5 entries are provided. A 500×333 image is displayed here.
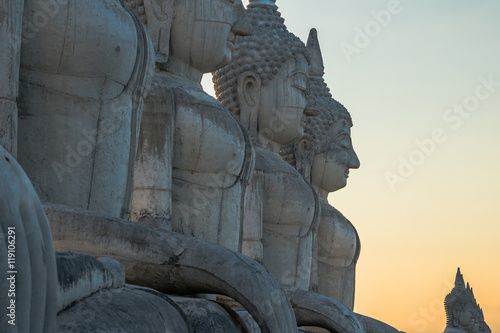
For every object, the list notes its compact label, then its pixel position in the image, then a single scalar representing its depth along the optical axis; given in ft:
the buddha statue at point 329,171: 53.57
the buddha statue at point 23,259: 13.00
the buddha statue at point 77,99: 24.47
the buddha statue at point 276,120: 44.17
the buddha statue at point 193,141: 30.86
